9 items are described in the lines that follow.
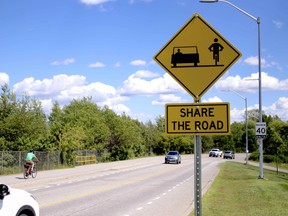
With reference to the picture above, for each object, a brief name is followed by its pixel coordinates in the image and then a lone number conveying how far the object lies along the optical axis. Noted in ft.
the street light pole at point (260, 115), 84.43
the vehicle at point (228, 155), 255.99
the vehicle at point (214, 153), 283.79
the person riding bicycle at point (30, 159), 89.06
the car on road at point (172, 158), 175.11
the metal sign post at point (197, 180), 17.88
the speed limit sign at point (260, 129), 84.53
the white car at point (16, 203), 23.32
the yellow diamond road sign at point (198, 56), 19.01
